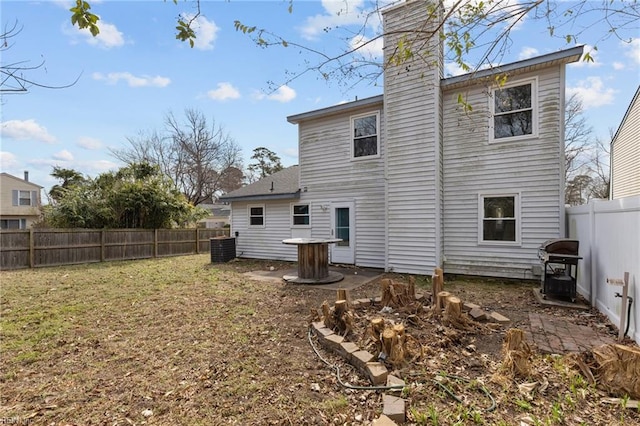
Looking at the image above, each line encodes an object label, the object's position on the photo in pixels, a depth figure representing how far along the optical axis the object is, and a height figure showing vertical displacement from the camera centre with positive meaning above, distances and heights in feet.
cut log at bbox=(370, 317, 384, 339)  10.43 -4.02
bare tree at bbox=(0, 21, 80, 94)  7.41 +3.42
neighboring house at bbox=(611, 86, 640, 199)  37.93 +7.61
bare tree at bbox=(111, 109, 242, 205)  77.10 +15.60
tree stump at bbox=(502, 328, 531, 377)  8.94 -4.37
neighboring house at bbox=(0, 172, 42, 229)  71.97 +2.80
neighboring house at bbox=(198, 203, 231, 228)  89.15 -1.75
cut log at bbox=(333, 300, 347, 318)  12.46 -3.97
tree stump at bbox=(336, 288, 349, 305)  13.62 -3.79
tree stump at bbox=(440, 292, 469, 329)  12.64 -4.41
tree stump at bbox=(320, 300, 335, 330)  12.72 -4.47
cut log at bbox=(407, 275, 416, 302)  15.44 -4.10
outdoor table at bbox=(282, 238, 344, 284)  24.14 -4.11
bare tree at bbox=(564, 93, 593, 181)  58.39 +15.03
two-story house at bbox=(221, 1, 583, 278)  22.88 +3.37
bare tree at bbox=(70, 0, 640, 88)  10.09 +6.25
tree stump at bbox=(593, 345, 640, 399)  7.98 -4.39
